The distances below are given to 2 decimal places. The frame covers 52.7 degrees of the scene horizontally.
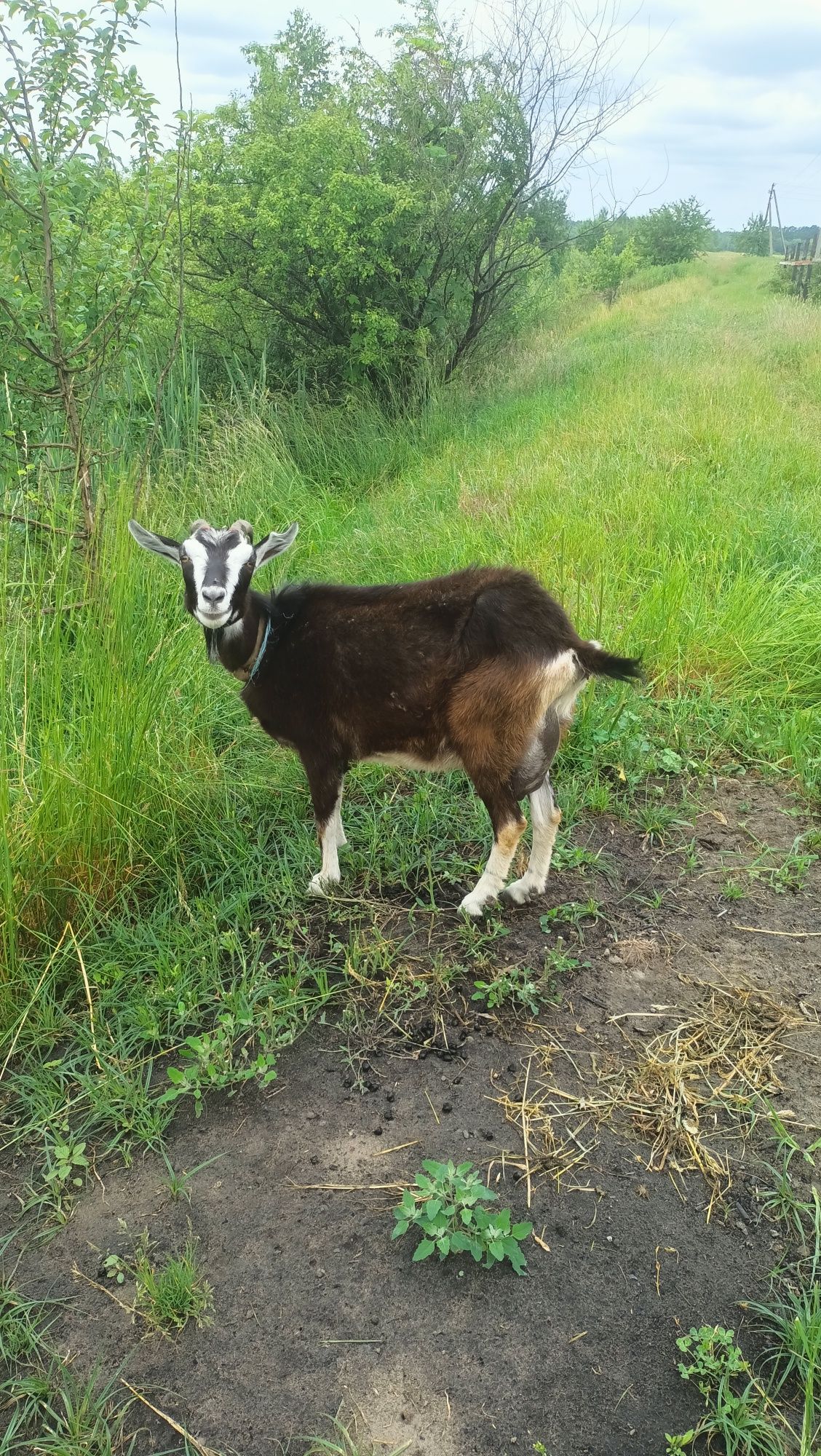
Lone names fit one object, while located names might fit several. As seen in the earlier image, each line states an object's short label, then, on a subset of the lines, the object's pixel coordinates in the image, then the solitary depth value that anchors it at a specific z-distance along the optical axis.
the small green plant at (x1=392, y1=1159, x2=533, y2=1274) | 2.04
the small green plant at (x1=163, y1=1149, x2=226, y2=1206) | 2.26
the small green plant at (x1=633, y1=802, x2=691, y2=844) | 3.59
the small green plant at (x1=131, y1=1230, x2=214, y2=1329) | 1.97
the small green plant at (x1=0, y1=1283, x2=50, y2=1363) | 1.94
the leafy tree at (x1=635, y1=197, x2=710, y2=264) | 33.44
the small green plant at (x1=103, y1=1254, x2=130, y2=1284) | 2.07
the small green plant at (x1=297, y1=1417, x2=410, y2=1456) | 1.71
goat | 2.86
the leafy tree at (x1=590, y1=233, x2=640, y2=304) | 24.56
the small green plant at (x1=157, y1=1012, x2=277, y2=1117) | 2.50
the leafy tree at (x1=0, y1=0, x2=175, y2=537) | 3.76
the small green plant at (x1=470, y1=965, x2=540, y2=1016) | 2.77
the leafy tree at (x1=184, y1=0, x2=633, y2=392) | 8.98
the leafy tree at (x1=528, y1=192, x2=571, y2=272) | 11.14
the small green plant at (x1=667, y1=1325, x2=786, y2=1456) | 1.69
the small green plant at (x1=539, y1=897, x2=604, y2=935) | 3.16
